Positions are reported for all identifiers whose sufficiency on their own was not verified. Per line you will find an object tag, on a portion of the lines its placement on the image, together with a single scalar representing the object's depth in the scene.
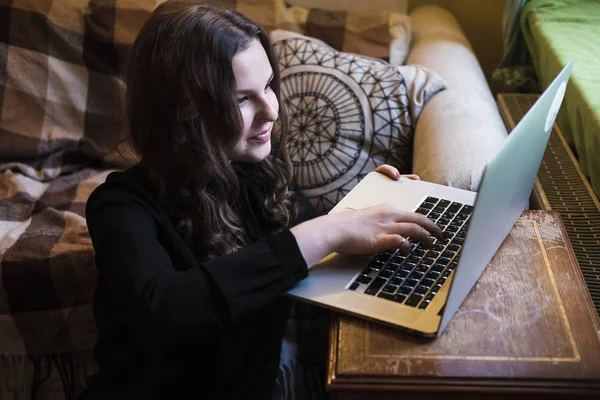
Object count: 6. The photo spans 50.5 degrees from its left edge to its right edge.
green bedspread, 1.12
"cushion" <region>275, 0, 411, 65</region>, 1.70
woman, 0.77
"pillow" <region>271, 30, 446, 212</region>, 1.53
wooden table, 0.68
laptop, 0.69
